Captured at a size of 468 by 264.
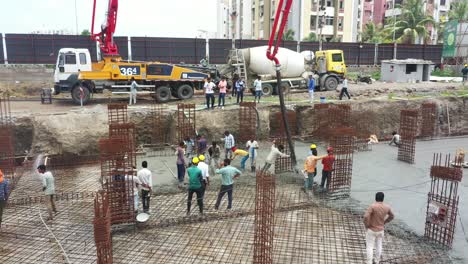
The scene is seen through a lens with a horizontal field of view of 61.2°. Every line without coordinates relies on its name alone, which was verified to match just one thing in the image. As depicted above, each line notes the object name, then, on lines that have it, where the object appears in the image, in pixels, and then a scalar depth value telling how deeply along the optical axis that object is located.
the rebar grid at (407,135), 12.63
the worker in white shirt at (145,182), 7.85
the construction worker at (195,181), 7.85
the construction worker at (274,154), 10.24
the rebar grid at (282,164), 11.52
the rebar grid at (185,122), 13.57
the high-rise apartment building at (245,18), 55.10
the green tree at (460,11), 35.31
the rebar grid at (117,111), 11.27
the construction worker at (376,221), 5.92
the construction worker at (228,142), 11.97
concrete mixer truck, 19.58
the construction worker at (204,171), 8.27
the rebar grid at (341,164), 9.67
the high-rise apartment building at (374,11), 57.03
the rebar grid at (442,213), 6.85
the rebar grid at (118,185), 7.71
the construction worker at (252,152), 11.56
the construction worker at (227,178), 8.12
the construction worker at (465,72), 24.17
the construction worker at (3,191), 7.54
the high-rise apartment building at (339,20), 43.35
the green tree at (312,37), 41.19
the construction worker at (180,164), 10.02
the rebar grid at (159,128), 14.88
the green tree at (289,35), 41.12
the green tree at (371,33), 39.87
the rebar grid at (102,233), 4.94
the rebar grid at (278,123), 15.86
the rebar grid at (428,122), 16.64
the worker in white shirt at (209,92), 15.55
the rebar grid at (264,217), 5.76
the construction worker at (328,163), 9.33
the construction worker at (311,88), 17.30
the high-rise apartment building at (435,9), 49.80
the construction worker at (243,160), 11.57
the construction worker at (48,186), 7.82
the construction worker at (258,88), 17.00
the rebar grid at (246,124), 14.53
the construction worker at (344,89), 18.09
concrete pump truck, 16.59
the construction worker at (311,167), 9.24
